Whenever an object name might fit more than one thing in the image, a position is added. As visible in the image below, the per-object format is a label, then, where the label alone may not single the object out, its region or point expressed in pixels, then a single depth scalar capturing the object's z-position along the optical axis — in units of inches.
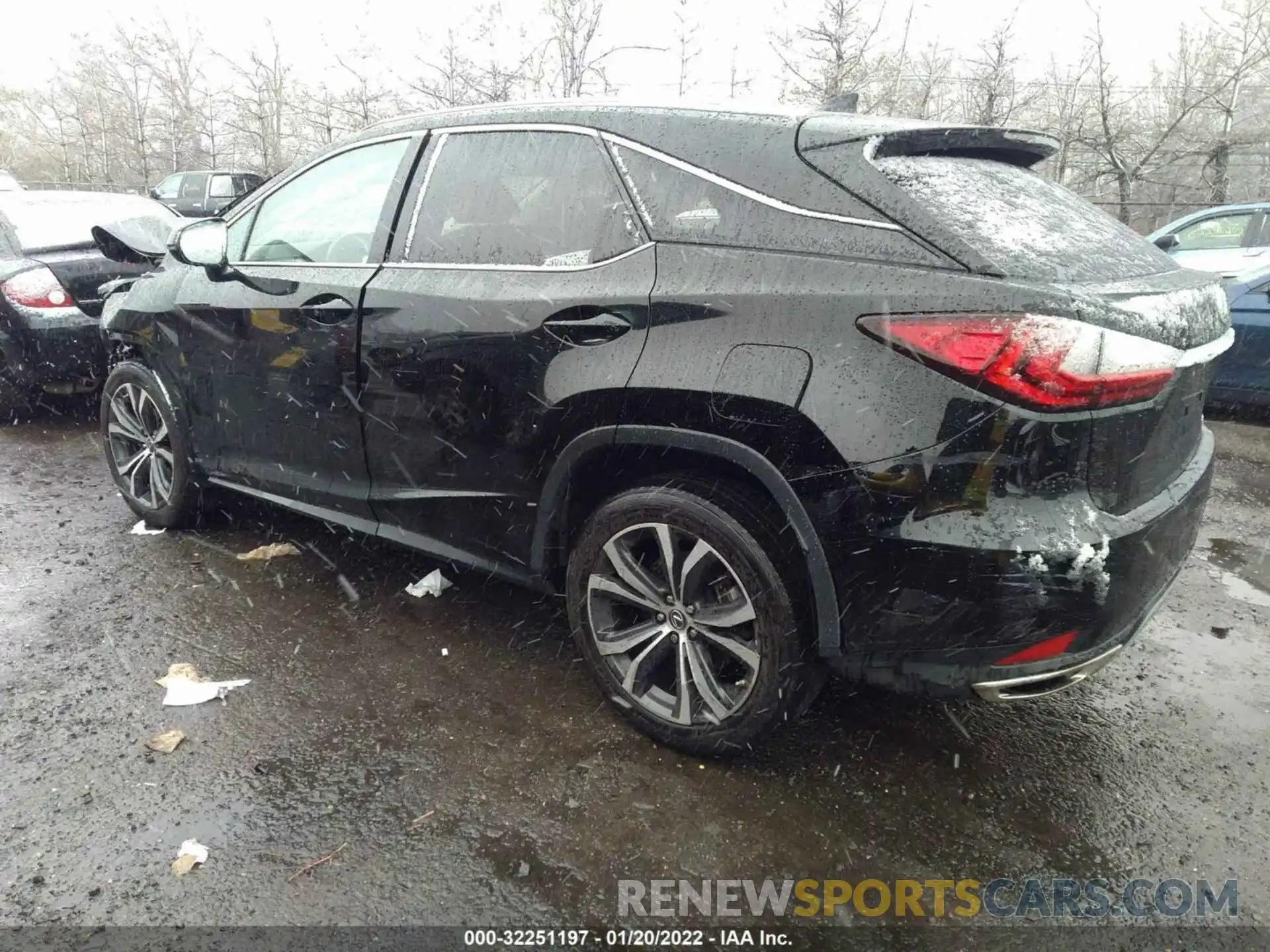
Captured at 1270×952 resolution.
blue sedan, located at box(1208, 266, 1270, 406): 236.1
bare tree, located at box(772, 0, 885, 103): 542.0
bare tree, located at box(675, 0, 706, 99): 613.9
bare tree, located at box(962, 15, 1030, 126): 709.3
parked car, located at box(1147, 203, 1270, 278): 280.1
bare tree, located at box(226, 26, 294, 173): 964.6
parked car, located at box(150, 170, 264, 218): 798.5
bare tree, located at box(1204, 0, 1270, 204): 776.3
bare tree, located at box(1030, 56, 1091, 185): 803.4
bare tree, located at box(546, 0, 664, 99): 564.1
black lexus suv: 74.6
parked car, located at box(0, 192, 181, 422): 218.2
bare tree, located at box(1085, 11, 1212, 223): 761.6
